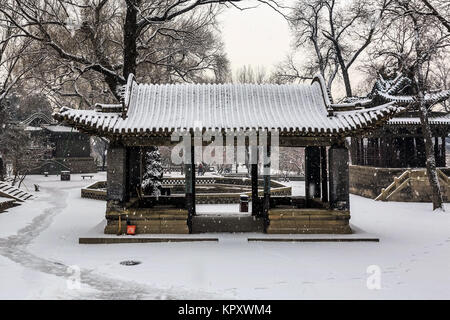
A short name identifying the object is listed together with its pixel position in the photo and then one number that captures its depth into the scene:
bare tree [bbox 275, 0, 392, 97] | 24.63
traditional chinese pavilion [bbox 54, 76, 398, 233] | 10.44
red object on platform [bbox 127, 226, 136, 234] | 10.73
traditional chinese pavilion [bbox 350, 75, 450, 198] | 20.73
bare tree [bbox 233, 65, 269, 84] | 43.91
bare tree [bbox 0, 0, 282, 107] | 16.56
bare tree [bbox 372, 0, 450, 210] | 15.32
